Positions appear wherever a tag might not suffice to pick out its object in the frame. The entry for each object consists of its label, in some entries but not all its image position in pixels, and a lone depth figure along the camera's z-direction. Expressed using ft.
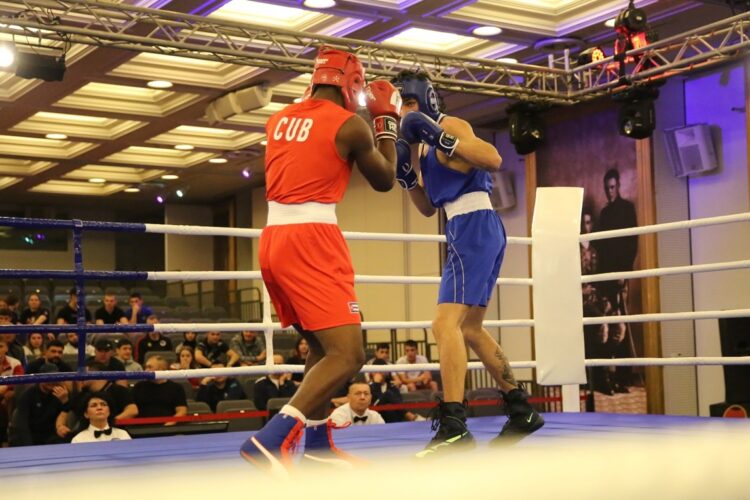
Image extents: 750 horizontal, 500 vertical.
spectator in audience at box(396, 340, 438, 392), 27.94
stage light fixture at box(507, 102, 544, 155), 27.61
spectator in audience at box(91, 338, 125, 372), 20.81
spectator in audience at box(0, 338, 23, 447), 19.77
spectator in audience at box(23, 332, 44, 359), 25.36
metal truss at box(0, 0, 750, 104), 21.42
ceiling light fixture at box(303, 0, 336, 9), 23.56
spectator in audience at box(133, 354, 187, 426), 20.29
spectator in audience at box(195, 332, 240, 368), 26.27
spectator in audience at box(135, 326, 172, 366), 27.37
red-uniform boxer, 8.17
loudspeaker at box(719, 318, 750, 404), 21.79
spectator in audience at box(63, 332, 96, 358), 27.51
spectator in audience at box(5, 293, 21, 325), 26.16
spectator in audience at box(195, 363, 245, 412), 22.88
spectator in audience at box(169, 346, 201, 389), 23.39
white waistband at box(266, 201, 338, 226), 8.36
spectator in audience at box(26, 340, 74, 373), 20.47
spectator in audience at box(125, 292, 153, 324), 30.35
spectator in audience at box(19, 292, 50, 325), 28.40
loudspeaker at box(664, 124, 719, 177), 28.45
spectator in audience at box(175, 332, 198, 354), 27.31
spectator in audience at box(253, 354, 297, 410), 22.22
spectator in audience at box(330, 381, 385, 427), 18.03
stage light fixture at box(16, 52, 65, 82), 23.18
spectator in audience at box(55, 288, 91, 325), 29.92
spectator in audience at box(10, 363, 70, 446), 17.98
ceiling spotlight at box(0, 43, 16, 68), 22.43
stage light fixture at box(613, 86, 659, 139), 24.91
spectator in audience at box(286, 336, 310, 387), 25.09
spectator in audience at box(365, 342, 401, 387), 26.35
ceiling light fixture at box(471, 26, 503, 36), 25.82
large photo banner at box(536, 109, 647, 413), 30.37
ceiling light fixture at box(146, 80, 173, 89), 30.19
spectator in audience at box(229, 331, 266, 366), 28.94
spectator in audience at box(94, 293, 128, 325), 29.32
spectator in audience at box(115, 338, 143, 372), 23.39
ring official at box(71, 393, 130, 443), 16.34
